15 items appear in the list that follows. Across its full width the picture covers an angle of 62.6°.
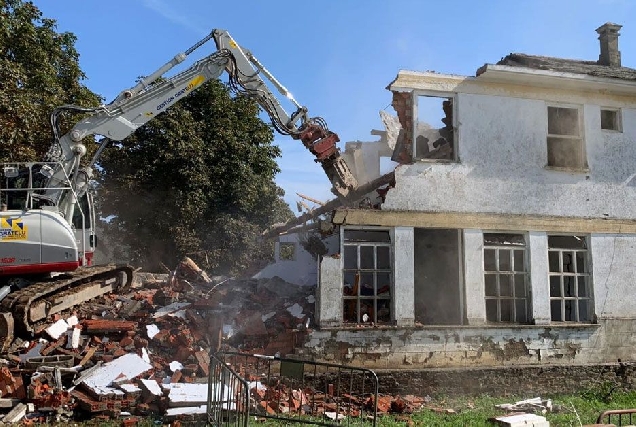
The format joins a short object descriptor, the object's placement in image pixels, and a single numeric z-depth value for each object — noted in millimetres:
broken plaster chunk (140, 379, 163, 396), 8586
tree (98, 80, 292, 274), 21062
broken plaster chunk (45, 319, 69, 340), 10180
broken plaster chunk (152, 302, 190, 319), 11695
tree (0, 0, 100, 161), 12461
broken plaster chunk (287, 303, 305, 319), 11263
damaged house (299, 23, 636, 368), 10422
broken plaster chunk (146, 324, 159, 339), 10727
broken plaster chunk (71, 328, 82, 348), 10102
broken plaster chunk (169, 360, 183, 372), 9659
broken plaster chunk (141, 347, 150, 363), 9846
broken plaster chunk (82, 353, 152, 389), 8791
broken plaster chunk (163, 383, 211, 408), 8289
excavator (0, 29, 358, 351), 11187
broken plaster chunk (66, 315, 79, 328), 10741
